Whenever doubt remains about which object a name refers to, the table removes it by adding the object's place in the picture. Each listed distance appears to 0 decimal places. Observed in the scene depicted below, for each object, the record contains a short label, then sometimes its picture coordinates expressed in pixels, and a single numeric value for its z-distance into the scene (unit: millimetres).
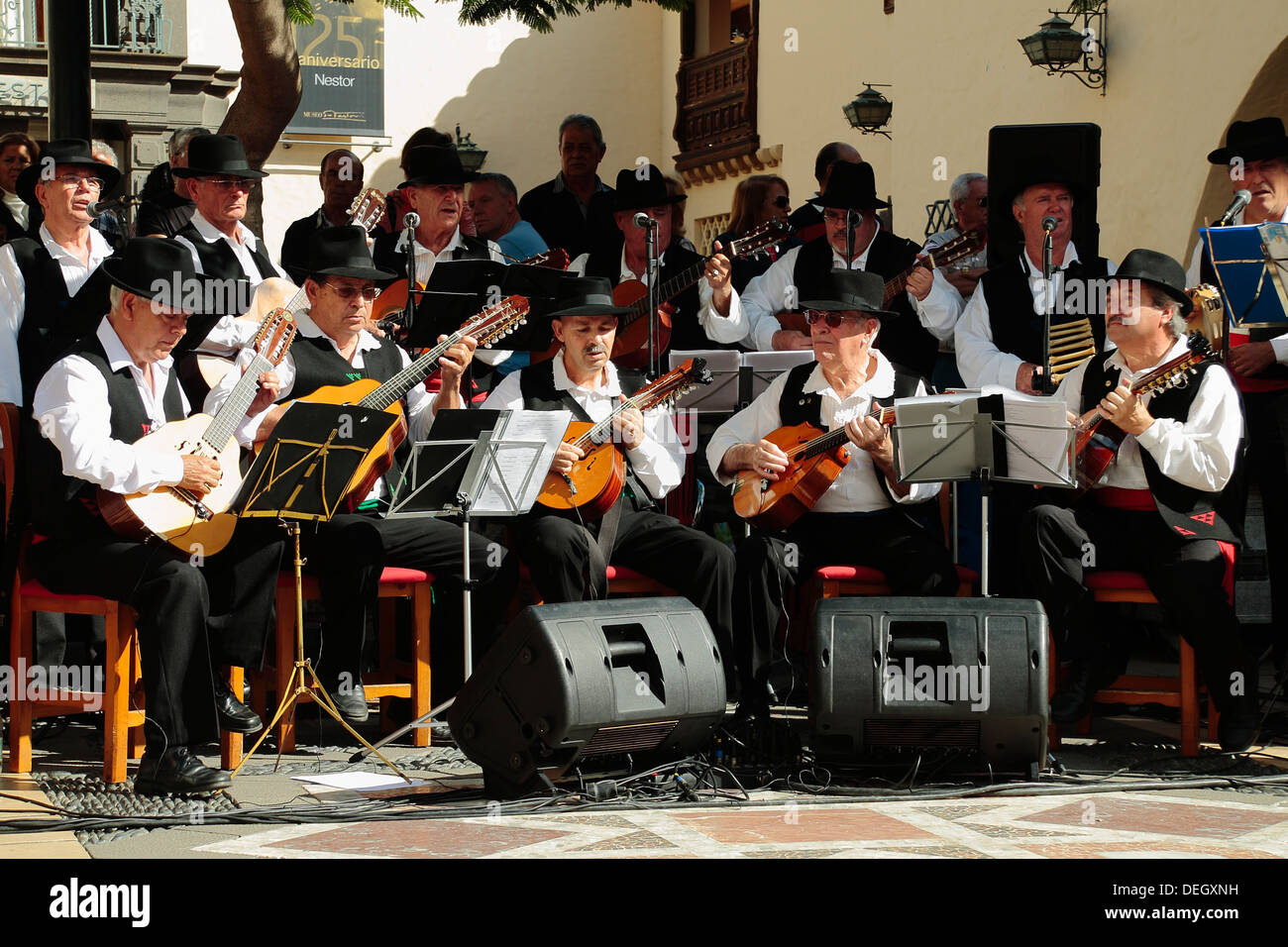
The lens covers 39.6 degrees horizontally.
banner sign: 21797
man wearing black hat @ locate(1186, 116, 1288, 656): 6430
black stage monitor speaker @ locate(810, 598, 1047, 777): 5164
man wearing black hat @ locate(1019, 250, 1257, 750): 5848
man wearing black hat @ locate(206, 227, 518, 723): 6027
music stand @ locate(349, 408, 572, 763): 5656
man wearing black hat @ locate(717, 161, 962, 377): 7516
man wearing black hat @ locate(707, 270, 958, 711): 6086
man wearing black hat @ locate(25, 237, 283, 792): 5320
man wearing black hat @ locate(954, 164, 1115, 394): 6773
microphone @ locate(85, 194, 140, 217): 6495
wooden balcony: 19969
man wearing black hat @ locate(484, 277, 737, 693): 6137
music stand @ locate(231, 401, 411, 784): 5352
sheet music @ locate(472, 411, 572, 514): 5781
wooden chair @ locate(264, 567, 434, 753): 6098
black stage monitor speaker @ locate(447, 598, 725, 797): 4980
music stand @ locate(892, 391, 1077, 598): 5652
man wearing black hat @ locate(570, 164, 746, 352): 7418
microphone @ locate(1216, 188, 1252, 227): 6441
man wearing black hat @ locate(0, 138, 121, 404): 6047
